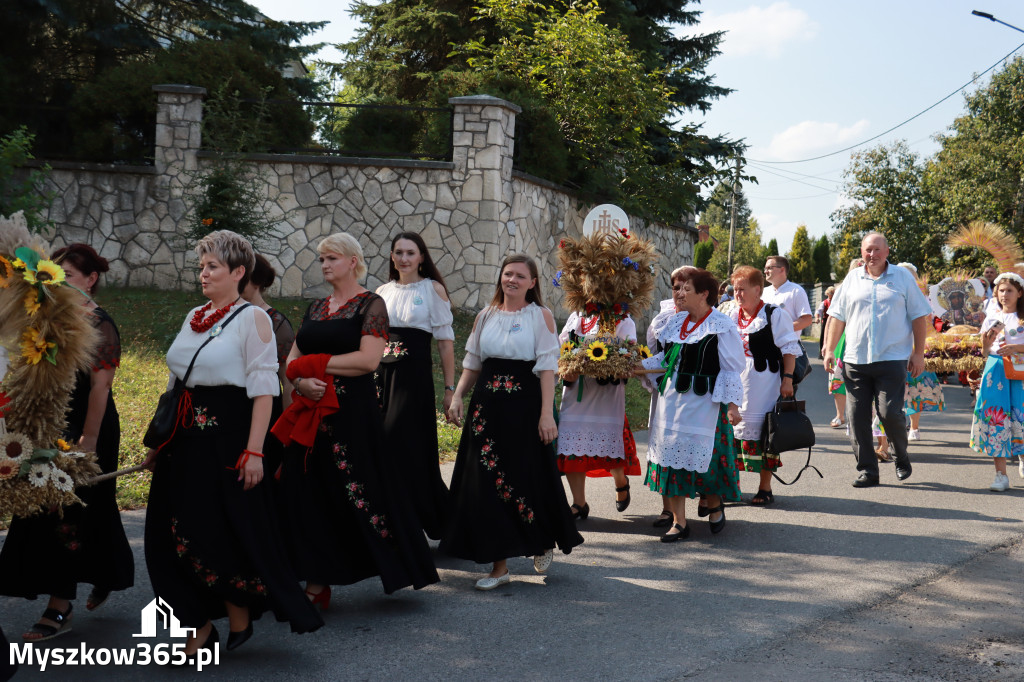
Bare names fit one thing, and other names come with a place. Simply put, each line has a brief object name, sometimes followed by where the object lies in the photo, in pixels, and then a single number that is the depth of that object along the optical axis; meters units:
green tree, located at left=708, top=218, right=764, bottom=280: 64.71
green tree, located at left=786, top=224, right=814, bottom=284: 54.39
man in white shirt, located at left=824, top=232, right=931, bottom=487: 8.96
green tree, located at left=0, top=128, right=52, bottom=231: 12.05
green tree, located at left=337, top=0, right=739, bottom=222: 19.08
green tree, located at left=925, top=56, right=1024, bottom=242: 29.23
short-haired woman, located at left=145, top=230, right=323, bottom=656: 4.40
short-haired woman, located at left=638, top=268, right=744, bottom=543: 7.03
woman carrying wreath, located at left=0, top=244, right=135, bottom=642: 4.70
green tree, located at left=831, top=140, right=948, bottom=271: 32.81
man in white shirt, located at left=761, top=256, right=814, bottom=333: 10.53
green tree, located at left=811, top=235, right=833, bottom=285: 54.69
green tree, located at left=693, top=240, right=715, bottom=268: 54.56
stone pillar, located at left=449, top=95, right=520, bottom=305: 16.67
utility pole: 60.09
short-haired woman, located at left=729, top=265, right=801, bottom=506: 8.26
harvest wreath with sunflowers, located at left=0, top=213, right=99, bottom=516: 4.01
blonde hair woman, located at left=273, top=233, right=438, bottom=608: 5.13
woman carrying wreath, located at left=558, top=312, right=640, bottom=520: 7.53
